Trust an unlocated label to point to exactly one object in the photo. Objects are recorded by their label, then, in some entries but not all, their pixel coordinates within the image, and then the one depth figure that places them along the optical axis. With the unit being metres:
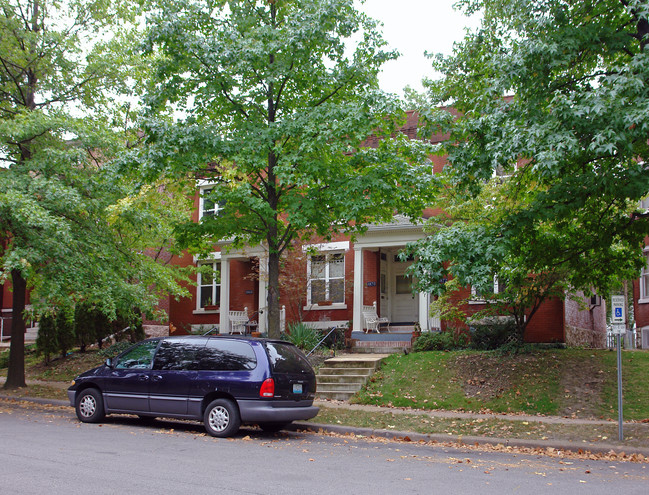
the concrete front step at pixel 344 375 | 15.65
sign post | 10.24
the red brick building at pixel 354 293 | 20.89
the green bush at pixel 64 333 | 21.95
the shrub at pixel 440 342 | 18.69
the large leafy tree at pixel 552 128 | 9.38
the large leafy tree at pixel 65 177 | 14.16
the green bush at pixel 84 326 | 22.27
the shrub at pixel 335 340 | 20.45
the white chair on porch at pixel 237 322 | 24.44
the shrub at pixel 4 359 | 23.67
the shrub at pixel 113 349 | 21.83
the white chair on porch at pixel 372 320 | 21.78
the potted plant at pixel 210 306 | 26.78
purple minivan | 10.53
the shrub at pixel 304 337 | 19.95
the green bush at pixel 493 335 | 17.80
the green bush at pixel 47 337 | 21.78
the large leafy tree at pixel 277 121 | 12.77
